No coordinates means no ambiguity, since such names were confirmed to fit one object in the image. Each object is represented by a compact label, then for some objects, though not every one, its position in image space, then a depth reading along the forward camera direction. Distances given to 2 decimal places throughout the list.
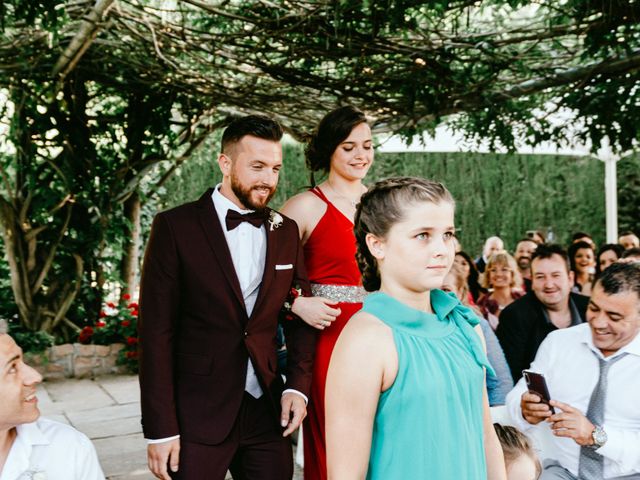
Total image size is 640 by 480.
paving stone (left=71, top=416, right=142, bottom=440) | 5.30
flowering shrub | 7.43
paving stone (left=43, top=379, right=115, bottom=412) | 6.17
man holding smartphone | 2.71
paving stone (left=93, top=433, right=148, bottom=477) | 4.55
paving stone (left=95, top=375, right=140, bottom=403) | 6.42
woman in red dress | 2.90
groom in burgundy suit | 2.31
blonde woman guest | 5.59
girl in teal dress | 1.55
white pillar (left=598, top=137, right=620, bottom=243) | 9.98
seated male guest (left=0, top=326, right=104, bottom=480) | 1.78
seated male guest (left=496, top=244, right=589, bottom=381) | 4.02
